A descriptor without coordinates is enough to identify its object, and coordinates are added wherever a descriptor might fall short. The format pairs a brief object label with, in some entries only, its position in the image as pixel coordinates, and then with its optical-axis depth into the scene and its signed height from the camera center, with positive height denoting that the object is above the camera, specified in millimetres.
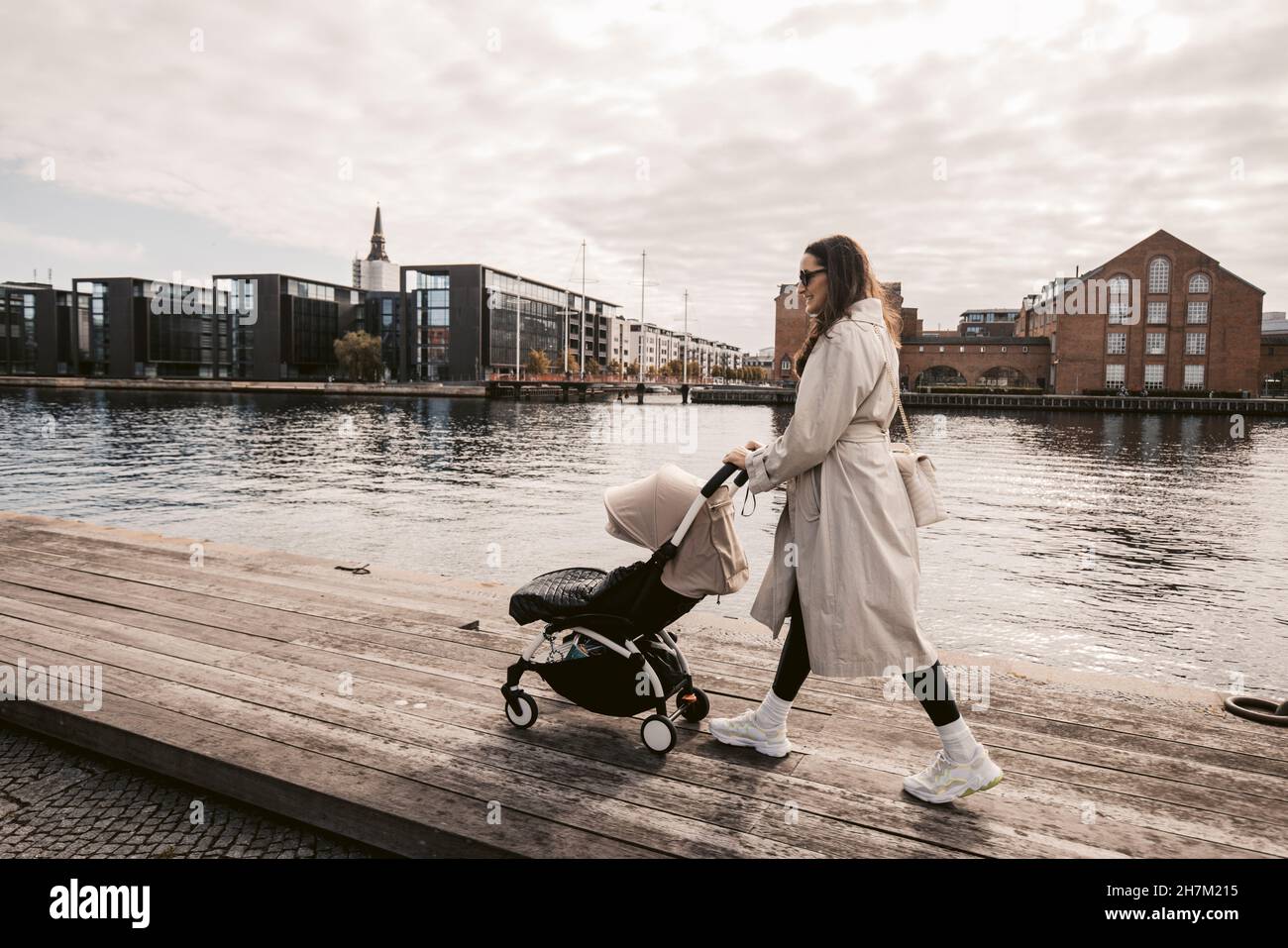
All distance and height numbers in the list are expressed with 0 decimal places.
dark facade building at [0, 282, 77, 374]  114812 +11784
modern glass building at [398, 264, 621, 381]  99625 +12158
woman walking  2973 -337
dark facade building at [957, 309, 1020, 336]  131250 +17346
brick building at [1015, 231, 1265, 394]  80250 +10479
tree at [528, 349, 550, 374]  110812 +8141
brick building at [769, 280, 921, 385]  102806 +11792
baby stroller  3406 -798
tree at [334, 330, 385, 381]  100438 +7649
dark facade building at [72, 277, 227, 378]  107812 +11878
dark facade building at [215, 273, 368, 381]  104875 +12354
